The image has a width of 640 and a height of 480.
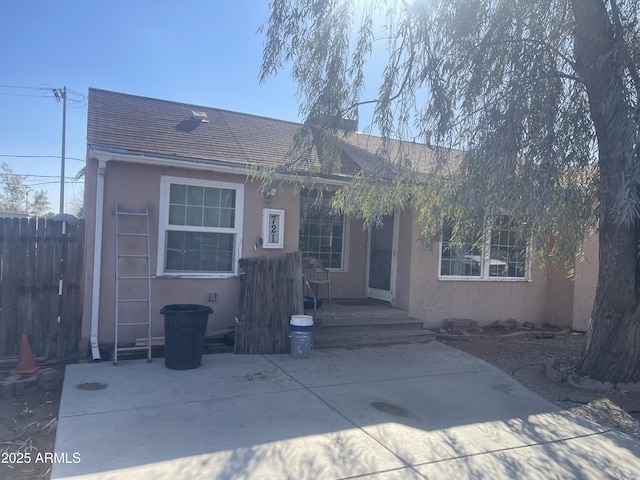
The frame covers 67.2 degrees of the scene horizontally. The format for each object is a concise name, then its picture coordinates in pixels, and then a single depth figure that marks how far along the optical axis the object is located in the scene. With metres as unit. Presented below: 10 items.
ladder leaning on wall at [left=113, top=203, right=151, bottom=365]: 7.33
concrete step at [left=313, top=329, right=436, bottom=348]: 8.21
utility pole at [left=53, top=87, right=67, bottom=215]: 27.64
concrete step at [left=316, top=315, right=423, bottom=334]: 8.41
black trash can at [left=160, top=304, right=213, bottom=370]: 6.59
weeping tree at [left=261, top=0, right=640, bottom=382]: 5.63
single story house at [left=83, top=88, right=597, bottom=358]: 7.35
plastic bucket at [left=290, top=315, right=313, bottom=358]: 7.36
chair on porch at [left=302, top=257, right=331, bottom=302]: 9.66
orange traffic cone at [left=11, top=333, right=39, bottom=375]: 6.28
